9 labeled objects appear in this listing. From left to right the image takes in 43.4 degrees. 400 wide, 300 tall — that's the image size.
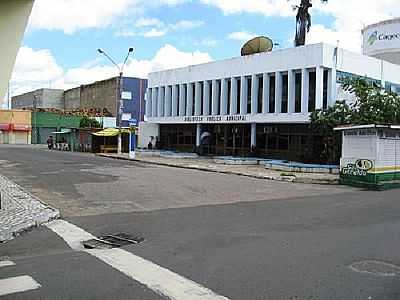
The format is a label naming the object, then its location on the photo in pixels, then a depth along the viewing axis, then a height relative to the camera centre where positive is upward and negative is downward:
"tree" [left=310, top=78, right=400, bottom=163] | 28.03 +1.51
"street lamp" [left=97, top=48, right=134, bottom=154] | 43.33 +2.59
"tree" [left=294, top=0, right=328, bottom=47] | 37.09 +8.73
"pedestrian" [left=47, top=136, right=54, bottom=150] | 65.57 -1.25
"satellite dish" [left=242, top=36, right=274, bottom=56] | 40.44 +7.47
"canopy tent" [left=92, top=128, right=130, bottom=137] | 49.81 +0.32
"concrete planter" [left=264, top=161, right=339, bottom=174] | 27.71 -1.71
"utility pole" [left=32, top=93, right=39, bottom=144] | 87.25 +1.26
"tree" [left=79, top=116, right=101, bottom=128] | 71.12 +1.77
